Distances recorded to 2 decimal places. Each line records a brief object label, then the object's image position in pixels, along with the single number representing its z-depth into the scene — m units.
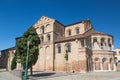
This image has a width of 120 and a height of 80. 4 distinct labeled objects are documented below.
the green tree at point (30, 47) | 14.31
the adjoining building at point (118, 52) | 35.29
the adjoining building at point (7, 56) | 28.59
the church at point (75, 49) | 19.10
